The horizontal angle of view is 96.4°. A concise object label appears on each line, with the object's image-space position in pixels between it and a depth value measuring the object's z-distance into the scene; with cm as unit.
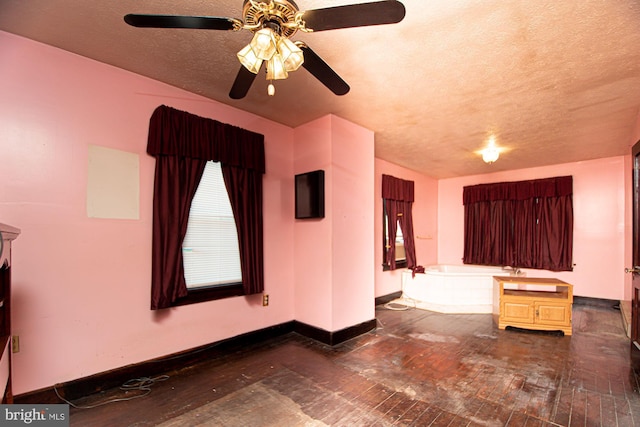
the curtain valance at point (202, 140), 250
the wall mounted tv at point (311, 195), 321
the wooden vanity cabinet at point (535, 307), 352
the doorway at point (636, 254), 273
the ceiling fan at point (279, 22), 121
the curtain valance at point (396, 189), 510
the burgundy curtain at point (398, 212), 512
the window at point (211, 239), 275
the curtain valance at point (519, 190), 516
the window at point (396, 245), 509
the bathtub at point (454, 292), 450
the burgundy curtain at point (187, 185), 248
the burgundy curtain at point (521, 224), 515
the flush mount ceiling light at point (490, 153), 404
